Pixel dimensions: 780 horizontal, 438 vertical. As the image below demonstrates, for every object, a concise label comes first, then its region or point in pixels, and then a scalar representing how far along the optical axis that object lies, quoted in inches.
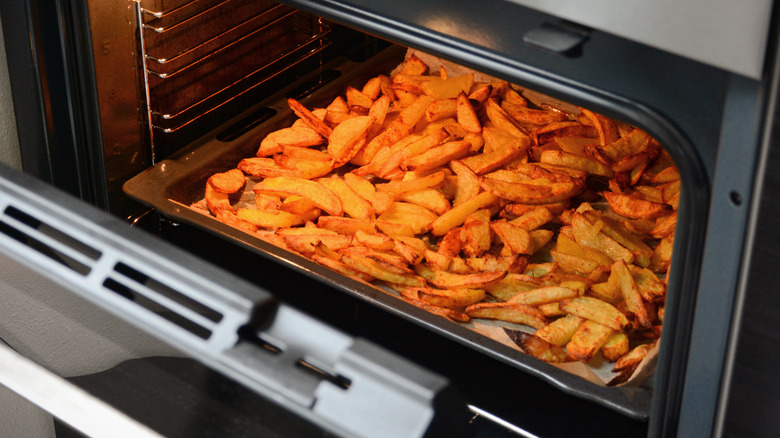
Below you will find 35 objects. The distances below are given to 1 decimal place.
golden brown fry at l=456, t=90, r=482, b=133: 58.2
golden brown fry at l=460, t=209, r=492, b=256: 54.3
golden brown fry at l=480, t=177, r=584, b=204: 55.3
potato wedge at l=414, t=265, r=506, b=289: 51.8
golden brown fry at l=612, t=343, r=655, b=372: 50.2
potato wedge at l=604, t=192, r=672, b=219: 54.7
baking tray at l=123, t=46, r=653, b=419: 48.7
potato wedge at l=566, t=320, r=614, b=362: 50.2
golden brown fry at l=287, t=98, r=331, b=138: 59.3
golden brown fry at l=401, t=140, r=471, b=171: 56.6
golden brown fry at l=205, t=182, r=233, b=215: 55.9
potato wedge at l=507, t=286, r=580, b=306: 51.6
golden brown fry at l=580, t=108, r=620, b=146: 57.8
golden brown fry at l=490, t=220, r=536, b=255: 54.0
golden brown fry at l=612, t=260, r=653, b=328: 51.1
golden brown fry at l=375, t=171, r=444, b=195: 56.5
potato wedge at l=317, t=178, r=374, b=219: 55.6
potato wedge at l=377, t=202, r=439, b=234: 55.4
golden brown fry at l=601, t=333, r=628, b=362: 50.7
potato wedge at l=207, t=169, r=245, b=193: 56.9
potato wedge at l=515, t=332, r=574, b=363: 50.4
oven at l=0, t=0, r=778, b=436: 40.7
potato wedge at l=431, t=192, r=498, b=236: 55.2
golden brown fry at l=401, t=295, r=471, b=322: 51.7
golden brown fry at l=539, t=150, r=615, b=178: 57.1
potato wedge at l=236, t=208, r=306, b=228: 55.4
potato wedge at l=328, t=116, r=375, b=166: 57.4
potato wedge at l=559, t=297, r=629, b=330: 50.7
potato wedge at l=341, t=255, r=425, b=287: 52.9
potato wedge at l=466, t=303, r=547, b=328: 51.7
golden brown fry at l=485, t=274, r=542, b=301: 53.0
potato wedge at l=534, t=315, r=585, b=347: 51.1
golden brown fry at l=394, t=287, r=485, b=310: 52.0
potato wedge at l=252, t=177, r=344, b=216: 55.3
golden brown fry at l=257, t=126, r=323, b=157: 58.6
